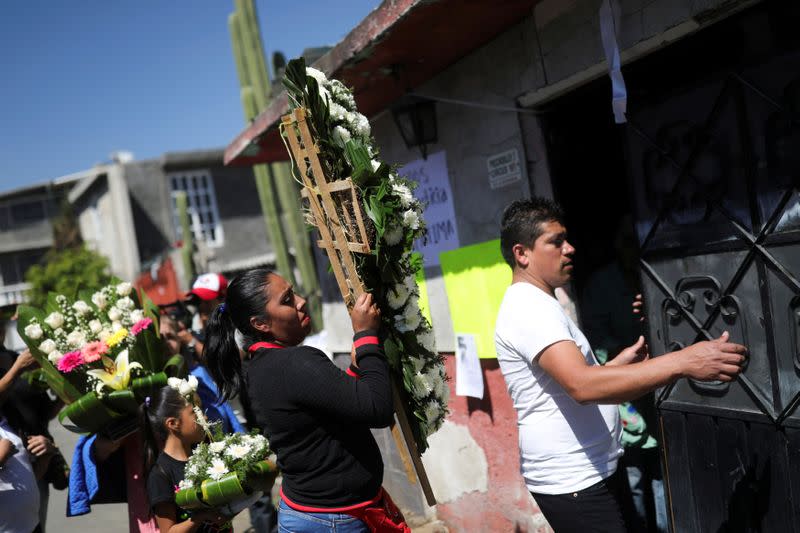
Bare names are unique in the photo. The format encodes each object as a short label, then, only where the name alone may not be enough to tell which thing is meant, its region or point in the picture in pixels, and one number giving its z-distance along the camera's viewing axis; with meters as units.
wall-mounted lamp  4.61
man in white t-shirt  2.31
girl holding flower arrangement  3.08
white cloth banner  2.83
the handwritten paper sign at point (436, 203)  4.65
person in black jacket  2.25
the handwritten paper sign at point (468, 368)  4.54
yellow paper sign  4.23
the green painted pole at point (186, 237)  15.45
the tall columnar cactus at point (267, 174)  8.63
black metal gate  2.67
